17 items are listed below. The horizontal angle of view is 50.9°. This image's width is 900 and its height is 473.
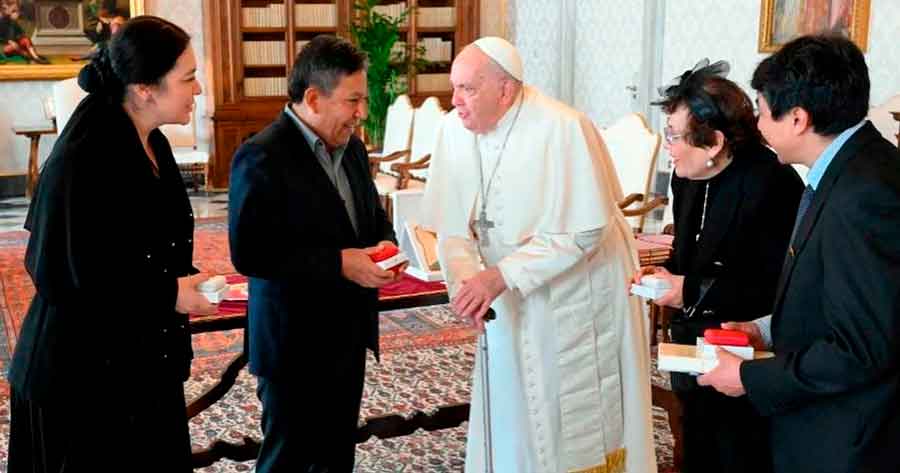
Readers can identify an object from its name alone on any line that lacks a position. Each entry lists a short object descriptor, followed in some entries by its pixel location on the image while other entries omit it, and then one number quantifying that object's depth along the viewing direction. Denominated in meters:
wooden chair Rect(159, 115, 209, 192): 9.44
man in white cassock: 2.61
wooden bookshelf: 10.14
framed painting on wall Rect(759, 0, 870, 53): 6.65
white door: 9.27
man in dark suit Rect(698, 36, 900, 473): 1.58
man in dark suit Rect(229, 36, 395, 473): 2.45
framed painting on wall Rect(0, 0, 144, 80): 9.62
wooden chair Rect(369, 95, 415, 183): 8.31
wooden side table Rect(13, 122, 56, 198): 9.30
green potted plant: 9.64
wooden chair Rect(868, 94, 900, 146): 6.22
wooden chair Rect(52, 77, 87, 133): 8.78
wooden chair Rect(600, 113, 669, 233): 5.57
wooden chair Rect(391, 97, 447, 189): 7.73
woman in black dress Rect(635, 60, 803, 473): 2.26
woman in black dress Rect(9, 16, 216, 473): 2.09
